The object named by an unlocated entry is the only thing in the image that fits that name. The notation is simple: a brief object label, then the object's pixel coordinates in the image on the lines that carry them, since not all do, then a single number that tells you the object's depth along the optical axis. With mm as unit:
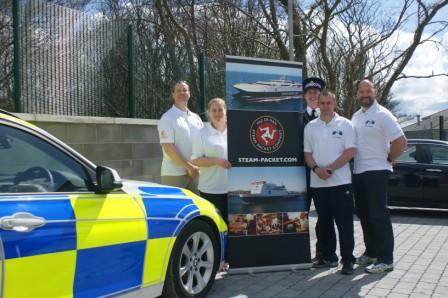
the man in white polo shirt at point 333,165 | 5719
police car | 3076
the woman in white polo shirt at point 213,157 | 5684
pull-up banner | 5742
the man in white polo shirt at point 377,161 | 5797
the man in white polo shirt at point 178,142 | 5844
